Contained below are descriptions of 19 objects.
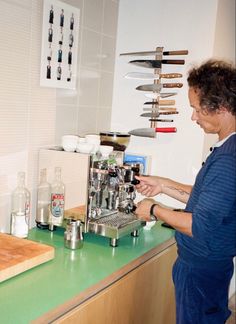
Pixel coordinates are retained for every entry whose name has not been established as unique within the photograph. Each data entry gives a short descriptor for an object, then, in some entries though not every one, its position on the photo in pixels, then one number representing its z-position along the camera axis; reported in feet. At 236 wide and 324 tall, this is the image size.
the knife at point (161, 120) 6.52
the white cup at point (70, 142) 5.43
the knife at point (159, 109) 6.54
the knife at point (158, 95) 6.47
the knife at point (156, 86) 6.41
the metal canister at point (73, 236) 4.93
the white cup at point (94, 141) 5.45
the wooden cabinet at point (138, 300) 3.99
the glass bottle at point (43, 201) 5.63
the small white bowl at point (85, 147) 5.33
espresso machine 5.17
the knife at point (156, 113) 6.53
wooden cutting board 3.95
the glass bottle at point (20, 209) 5.16
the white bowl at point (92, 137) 5.56
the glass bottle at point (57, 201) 5.43
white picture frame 5.49
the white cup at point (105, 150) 5.47
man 3.81
